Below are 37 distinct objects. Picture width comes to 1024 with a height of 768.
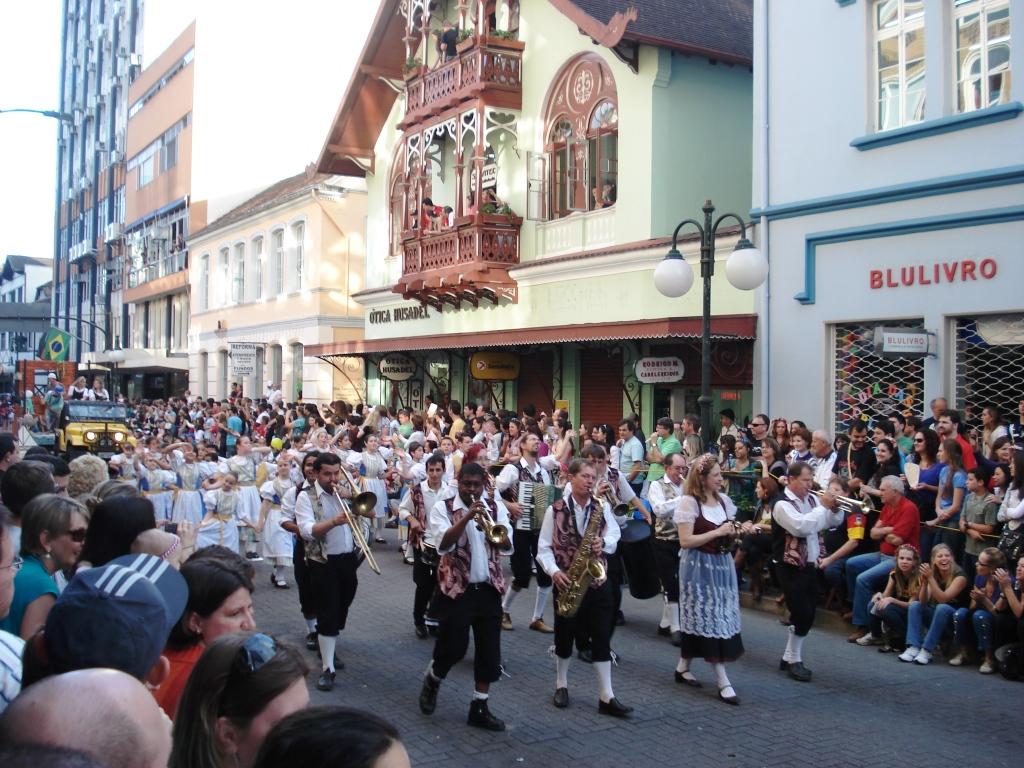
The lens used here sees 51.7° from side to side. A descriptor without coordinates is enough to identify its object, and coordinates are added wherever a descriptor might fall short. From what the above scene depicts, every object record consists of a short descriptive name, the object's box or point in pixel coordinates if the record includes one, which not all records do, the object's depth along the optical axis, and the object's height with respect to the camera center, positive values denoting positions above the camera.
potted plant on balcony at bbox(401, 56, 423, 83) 24.97 +7.91
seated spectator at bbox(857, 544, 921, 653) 9.94 -1.83
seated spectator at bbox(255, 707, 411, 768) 2.08 -0.68
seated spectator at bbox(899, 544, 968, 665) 9.52 -1.81
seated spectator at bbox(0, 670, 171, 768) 2.11 -0.66
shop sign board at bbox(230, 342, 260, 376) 30.66 +1.20
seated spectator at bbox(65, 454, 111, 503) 8.20 -0.61
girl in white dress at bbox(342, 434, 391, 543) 16.16 -1.05
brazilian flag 27.50 +1.38
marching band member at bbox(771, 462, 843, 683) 8.91 -1.25
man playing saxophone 7.89 -1.24
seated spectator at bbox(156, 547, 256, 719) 3.91 -0.81
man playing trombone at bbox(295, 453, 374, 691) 8.65 -1.24
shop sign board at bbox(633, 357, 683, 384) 17.42 +0.55
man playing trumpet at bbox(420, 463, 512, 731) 7.58 -1.48
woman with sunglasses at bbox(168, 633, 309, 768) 2.80 -0.81
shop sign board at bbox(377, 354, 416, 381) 26.50 +0.79
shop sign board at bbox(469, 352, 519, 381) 22.25 +0.76
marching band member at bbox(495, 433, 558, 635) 11.38 -1.07
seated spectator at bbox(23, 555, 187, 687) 2.94 -0.65
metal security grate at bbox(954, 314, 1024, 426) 13.28 +0.55
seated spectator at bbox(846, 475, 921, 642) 10.44 -1.34
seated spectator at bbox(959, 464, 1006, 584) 9.88 -1.06
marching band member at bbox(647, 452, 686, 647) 10.06 -1.31
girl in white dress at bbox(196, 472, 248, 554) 13.79 -1.49
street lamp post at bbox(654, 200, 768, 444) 12.33 +1.57
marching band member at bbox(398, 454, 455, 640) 10.30 -1.19
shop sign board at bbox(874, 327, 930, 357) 13.48 +0.83
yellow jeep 25.47 -0.77
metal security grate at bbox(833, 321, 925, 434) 14.42 +0.35
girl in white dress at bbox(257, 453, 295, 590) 13.13 -1.61
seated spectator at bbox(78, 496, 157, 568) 4.80 -0.60
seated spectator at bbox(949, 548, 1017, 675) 9.16 -1.85
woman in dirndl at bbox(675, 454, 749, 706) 8.32 -1.38
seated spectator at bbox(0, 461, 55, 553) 6.35 -0.53
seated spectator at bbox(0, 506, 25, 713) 2.98 -0.75
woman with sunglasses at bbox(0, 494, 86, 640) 4.45 -0.70
